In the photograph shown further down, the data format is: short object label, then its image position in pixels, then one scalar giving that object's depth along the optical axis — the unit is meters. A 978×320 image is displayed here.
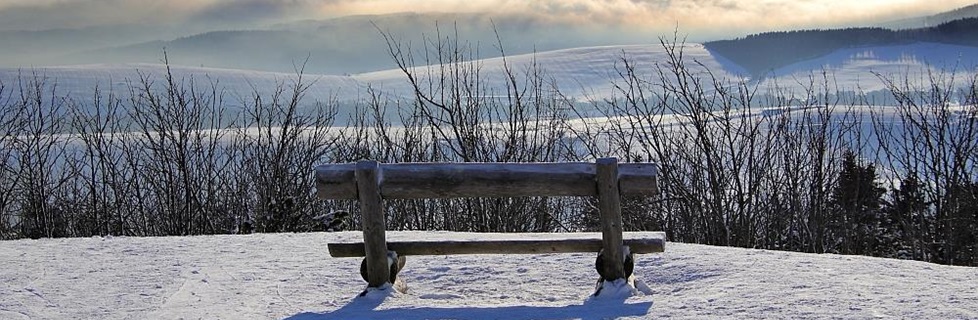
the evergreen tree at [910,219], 17.91
